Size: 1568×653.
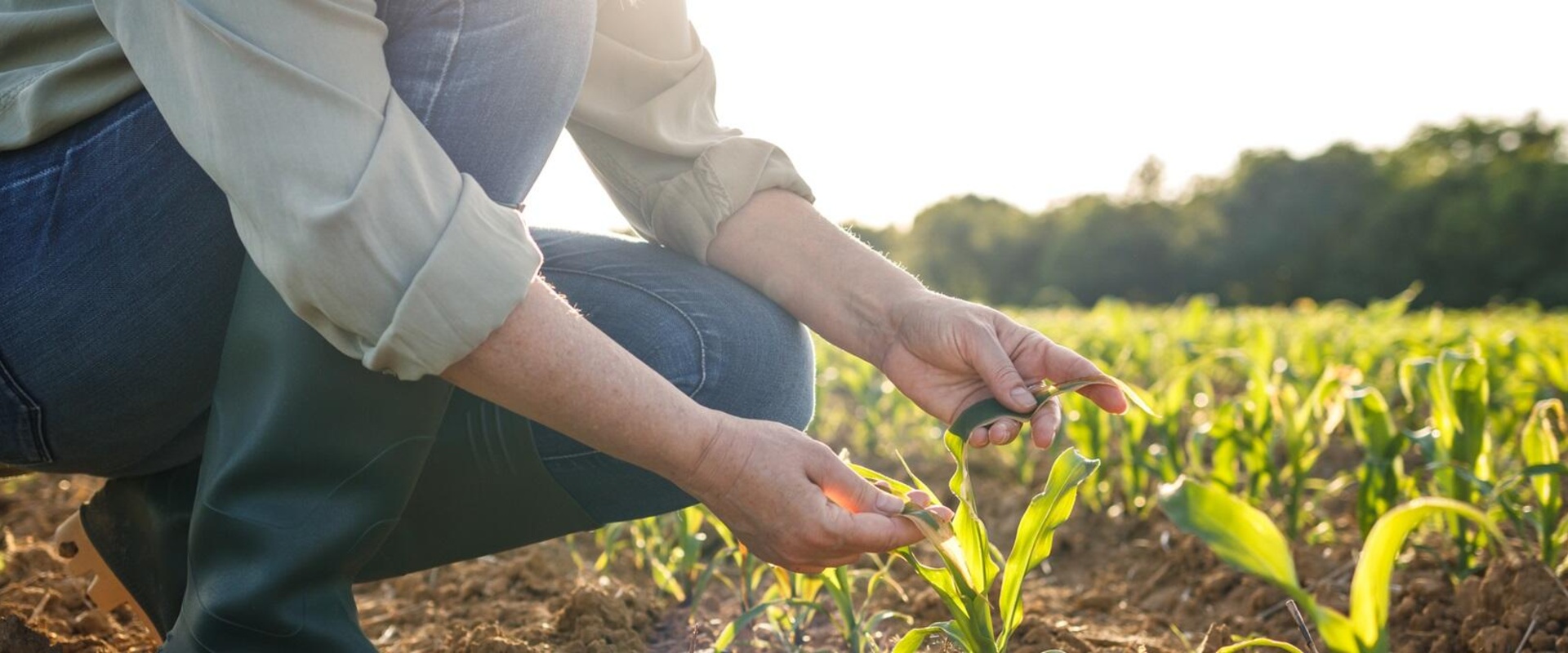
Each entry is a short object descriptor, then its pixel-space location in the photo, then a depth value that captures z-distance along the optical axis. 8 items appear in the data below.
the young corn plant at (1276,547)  0.76
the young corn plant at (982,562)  1.12
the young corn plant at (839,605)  1.39
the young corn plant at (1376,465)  1.94
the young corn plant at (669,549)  1.87
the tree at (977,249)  47.94
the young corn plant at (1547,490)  1.72
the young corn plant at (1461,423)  1.86
